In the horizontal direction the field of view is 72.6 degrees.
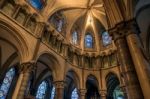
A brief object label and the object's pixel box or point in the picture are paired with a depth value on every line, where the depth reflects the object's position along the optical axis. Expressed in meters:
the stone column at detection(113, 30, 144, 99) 3.08
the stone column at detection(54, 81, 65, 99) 7.72
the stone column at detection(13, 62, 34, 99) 5.60
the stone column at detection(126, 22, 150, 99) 2.99
